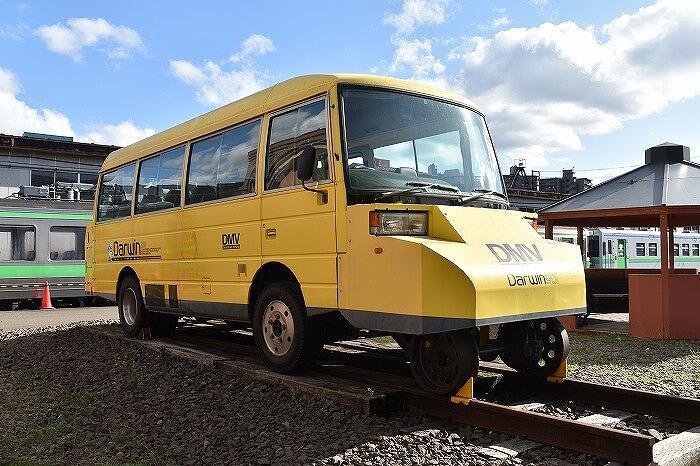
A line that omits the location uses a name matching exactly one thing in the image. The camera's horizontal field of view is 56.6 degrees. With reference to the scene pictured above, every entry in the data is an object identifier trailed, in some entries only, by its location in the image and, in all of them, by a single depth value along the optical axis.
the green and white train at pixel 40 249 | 18.84
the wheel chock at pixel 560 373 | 6.12
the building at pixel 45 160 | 31.91
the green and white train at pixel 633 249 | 30.23
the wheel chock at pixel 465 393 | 5.18
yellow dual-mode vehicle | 5.19
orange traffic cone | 19.03
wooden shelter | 10.96
